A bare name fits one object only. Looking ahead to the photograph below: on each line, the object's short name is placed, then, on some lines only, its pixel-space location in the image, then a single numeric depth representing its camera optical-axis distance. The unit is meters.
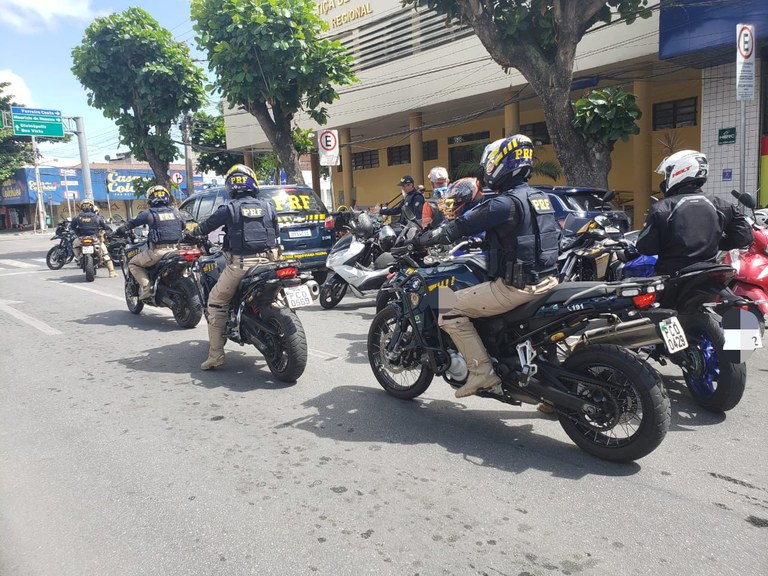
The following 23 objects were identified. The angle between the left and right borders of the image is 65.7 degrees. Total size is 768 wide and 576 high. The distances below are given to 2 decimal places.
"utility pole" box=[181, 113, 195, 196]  25.50
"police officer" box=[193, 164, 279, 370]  5.68
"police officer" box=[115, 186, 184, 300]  8.26
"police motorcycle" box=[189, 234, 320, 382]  5.37
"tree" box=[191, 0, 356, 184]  14.41
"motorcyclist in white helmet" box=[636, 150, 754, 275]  4.34
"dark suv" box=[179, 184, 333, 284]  10.08
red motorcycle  4.94
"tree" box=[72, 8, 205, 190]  20.08
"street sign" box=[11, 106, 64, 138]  27.70
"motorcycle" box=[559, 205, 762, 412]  4.18
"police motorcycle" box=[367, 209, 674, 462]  3.43
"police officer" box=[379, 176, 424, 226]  8.84
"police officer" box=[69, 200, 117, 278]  14.27
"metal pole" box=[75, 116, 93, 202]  26.51
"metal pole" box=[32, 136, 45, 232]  44.06
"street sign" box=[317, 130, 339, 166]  13.57
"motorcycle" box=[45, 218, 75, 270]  16.77
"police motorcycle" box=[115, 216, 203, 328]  7.77
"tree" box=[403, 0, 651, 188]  10.66
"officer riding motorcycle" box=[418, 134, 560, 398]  3.79
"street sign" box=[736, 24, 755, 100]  7.30
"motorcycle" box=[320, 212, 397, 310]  8.19
